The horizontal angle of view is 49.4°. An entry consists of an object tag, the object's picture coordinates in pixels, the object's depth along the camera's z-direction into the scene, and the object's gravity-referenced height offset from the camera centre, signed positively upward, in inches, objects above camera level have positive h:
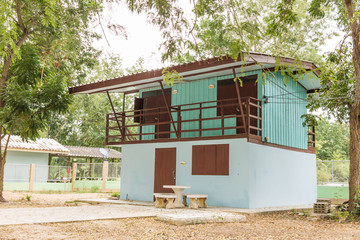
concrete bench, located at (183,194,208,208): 475.8 -40.0
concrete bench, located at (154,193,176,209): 477.7 -41.7
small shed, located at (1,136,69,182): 910.6 +15.5
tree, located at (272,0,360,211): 434.9 +101.3
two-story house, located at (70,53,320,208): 496.1 +40.1
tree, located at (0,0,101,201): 501.7 +102.5
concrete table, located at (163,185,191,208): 491.8 -38.9
